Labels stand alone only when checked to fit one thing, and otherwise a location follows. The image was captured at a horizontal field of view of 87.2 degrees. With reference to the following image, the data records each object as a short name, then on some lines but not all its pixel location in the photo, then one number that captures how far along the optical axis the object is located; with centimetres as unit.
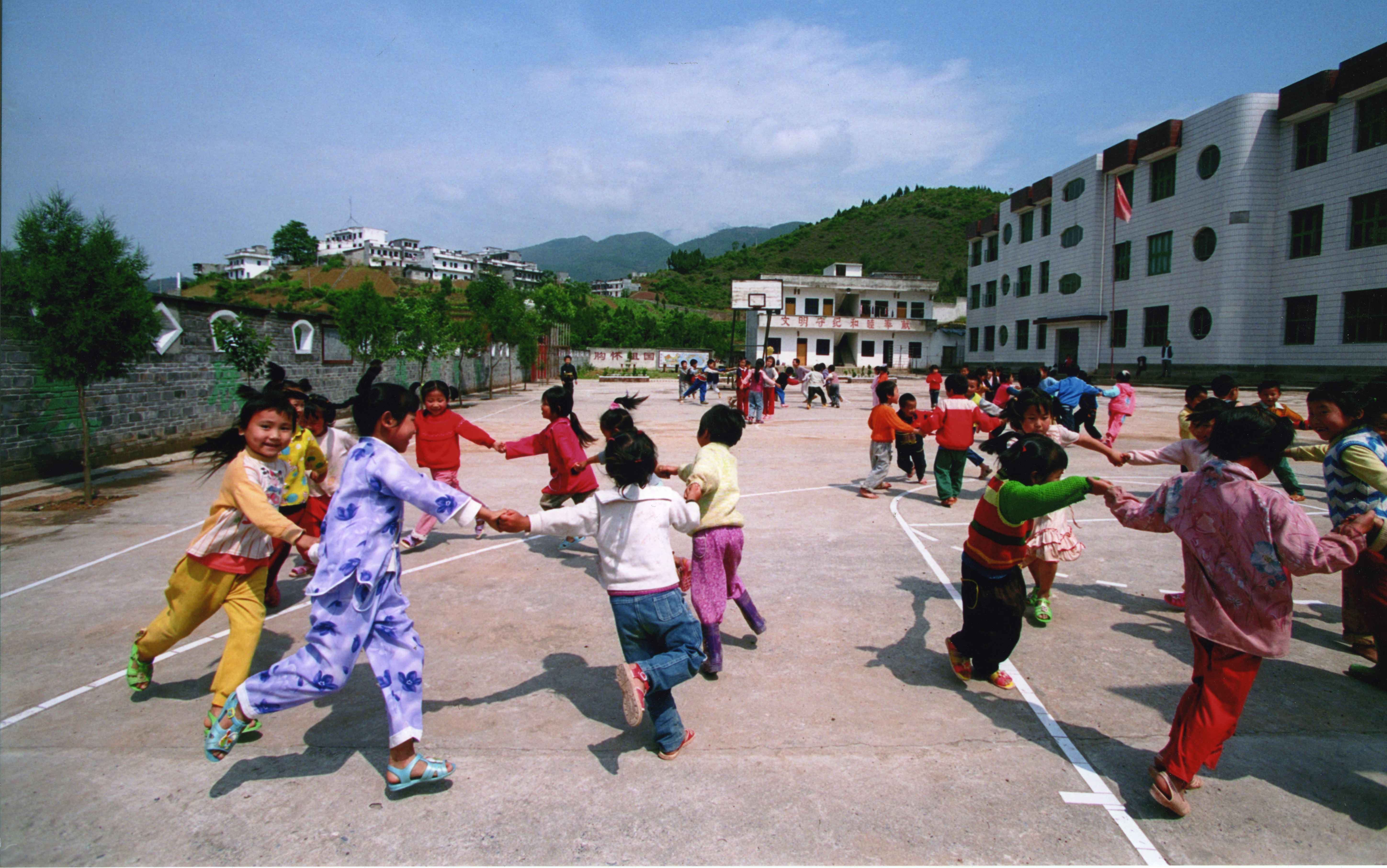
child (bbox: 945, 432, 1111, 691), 361
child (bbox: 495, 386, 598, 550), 638
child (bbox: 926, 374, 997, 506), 871
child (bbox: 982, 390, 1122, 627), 468
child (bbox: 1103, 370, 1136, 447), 1282
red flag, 3288
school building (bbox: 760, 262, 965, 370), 6462
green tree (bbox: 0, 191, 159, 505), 923
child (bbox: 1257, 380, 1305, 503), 712
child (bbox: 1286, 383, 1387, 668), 399
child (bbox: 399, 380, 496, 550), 724
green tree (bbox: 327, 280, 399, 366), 2117
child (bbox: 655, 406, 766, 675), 410
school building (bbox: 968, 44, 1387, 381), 2753
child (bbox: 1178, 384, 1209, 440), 678
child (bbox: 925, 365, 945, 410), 1973
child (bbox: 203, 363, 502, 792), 300
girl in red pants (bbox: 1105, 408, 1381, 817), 284
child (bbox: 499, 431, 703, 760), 325
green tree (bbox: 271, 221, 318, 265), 13150
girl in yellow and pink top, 357
